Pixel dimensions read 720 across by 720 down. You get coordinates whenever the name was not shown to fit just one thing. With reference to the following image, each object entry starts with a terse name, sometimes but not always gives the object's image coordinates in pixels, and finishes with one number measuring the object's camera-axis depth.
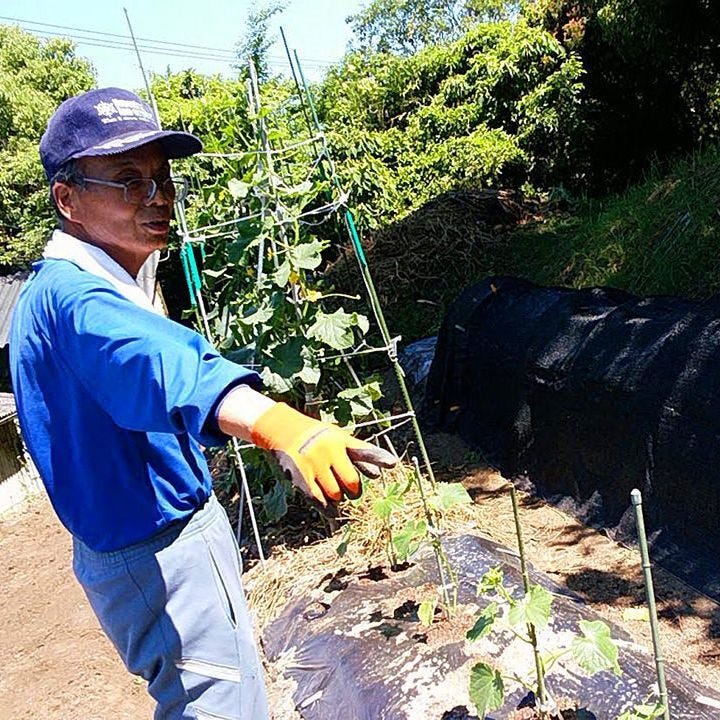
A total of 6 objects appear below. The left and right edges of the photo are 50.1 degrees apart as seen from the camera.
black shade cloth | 3.04
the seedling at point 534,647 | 1.70
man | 1.20
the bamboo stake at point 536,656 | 1.83
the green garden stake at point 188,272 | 3.67
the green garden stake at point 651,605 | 1.50
